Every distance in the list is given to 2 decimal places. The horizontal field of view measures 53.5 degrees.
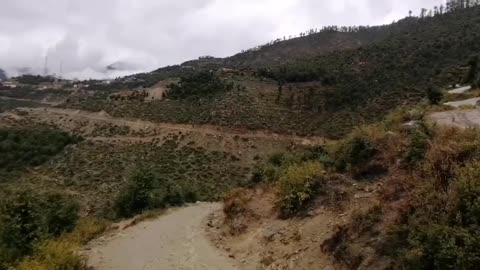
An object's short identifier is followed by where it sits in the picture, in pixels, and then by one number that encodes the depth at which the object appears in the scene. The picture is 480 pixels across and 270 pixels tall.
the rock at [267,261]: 12.68
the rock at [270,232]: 13.83
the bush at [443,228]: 7.65
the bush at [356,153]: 13.77
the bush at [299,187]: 14.13
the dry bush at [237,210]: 16.09
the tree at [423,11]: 145.82
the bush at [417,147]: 11.51
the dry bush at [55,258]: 12.69
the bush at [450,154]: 9.58
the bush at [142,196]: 25.11
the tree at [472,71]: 34.62
